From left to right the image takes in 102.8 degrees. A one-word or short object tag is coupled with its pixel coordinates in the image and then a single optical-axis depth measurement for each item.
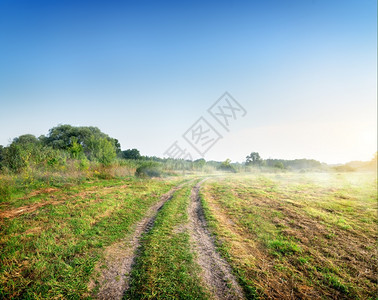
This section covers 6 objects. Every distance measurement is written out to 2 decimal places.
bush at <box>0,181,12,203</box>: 8.44
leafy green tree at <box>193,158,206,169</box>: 52.59
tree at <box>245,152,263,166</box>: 80.03
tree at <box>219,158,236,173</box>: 60.02
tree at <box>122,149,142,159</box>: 47.91
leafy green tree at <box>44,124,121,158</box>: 37.84
